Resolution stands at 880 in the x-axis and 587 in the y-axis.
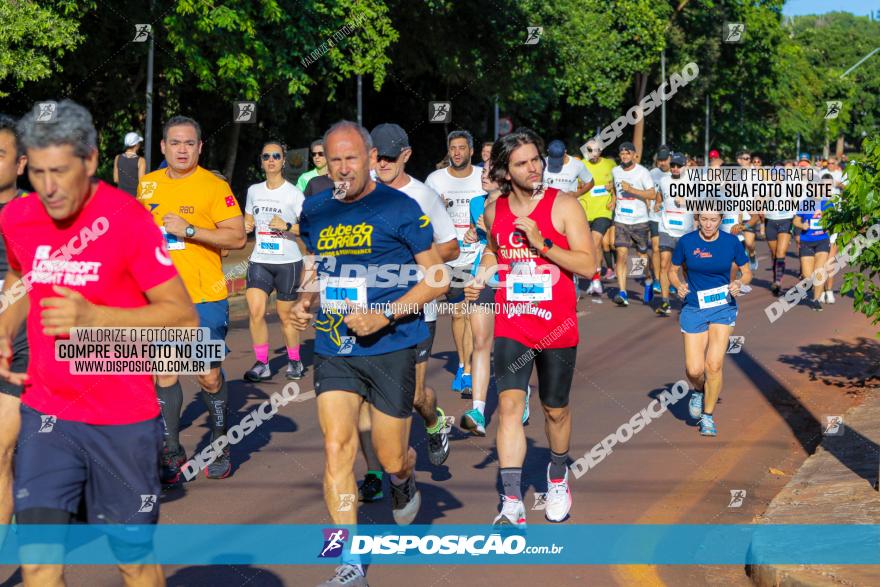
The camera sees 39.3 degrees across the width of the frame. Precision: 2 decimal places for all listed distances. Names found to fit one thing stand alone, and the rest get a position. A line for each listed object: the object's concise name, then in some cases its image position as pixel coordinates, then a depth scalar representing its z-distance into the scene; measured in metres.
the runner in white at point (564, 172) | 14.34
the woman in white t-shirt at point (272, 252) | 10.73
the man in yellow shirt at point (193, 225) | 7.23
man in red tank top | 6.35
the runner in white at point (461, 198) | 9.86
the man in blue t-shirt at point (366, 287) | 5.62
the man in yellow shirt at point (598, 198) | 16.43
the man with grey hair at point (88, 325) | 3.93
